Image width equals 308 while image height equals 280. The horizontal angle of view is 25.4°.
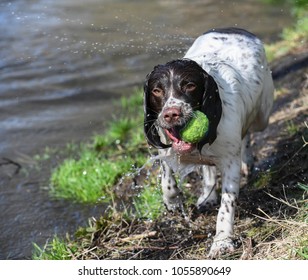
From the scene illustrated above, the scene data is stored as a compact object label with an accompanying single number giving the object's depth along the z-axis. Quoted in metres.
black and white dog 4.09
